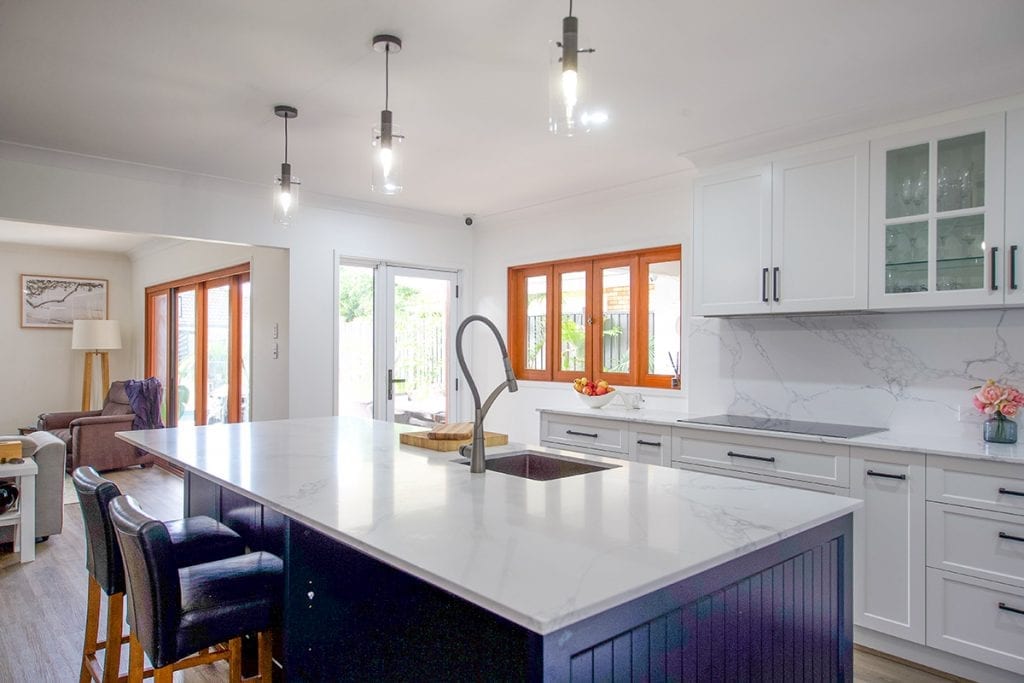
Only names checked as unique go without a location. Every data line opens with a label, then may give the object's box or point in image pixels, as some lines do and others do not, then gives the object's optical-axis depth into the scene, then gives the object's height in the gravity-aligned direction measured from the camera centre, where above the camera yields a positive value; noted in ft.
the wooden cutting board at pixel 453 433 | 8.05 -1.23
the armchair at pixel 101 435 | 20.56 -3.28
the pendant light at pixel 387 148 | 7.66 +2.20
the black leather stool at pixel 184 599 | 4.99 -2.23
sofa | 13.58 -3.11
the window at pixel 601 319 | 14.34 +0.37
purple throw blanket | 21.50 -2.28
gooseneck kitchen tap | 6.46 -0.90
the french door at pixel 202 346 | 19.84 -0.44
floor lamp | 24.43 -0.31
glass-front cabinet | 8.78 +1.65
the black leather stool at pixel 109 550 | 6.28 -2.28
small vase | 8.70 -1.27
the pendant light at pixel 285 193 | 9.68 +2.08
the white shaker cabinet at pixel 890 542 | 8.64 -2.81
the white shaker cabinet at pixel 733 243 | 11.07 +1.60
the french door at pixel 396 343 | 16.84 -0.25
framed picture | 25.12 +1.27
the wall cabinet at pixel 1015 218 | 8.53 +1.52
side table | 12.54 -3.51
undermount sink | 7.48 -1.54
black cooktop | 9.91 -1.49
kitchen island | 3.57 -1.40
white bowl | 13.44 -1.37
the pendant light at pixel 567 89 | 5.23 +2.02
